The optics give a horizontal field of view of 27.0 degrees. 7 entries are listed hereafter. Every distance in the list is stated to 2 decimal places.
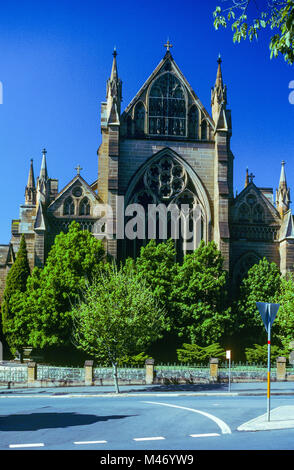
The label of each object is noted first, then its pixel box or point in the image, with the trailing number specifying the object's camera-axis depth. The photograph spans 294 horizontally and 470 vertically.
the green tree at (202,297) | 36.53
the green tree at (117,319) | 27.95
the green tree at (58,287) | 34.91
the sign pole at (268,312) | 13.54
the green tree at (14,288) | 39.72
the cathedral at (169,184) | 41.12
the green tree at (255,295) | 38.55
